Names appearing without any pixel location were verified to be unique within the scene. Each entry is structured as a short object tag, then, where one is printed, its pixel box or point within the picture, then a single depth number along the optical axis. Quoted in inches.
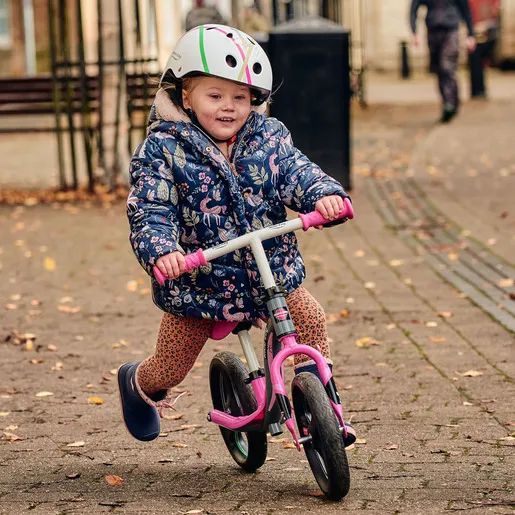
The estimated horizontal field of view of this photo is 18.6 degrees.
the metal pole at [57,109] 556.7
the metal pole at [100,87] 553.3
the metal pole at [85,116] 553.3
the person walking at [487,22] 1403.7
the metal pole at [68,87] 545.0
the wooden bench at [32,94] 610.5
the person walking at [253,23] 760.3
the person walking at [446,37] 757.3
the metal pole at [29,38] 1206.9
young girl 193.3
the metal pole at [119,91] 544.4
